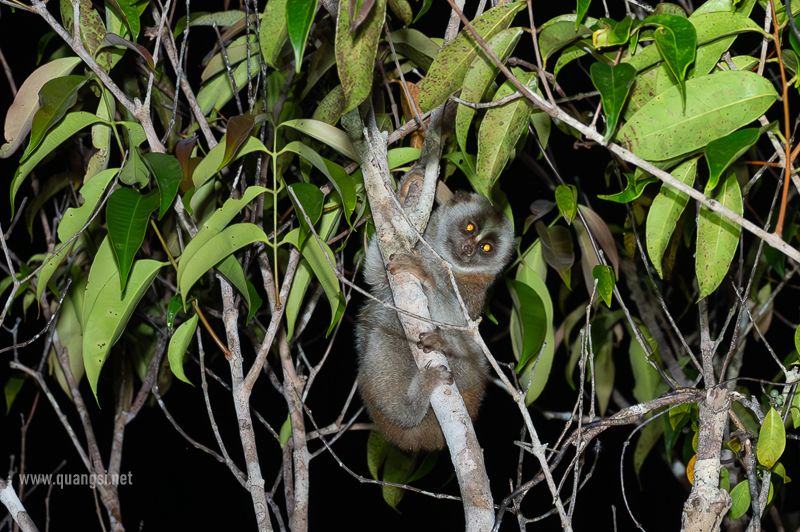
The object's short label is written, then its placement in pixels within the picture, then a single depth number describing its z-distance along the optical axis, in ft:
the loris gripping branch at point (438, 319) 10.37
